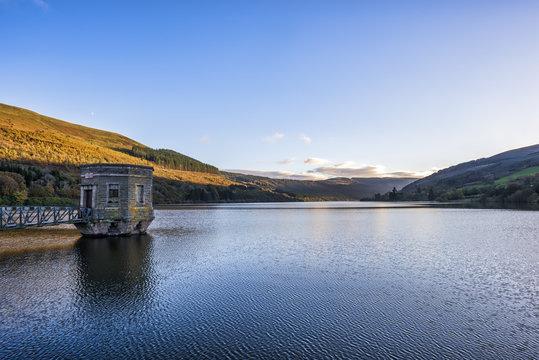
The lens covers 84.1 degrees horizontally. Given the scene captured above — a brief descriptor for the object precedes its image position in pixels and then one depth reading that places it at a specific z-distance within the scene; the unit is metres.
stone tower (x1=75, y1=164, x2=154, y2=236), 26.77
